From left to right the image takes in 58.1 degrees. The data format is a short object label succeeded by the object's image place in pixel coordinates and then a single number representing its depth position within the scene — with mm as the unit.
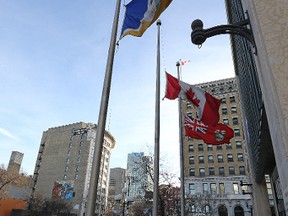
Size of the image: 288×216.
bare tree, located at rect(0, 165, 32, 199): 53428
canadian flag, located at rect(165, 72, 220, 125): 11398
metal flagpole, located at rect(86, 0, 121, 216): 5387
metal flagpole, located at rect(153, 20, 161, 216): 8998
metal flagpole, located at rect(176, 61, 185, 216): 12724
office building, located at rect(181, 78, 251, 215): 54078
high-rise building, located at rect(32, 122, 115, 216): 90438
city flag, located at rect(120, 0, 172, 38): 8133
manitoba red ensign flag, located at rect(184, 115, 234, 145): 12273
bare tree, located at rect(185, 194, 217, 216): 51141
